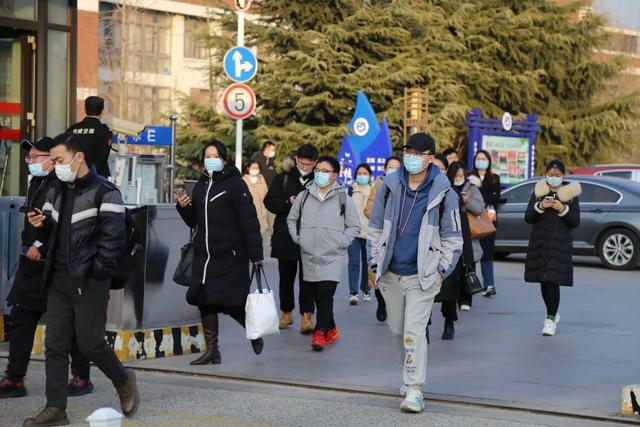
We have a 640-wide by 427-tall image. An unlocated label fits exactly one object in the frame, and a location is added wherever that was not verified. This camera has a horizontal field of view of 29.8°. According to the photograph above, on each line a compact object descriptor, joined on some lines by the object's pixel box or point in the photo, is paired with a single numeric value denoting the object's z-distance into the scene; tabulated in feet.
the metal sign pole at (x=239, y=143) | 61.98
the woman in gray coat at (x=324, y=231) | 36.17
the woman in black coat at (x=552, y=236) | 38.73
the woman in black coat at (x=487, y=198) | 50.29
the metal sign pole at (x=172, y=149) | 48.49
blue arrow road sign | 61.46
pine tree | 108.47
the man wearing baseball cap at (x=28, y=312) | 26.71
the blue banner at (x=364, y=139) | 98.99
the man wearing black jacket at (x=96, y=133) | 33.81
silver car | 64.95
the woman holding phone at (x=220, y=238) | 31.63
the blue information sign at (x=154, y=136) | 49.23
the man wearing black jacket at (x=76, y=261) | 24.12
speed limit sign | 60.64
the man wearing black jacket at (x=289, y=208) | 38.96
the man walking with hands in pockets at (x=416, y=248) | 26.22
